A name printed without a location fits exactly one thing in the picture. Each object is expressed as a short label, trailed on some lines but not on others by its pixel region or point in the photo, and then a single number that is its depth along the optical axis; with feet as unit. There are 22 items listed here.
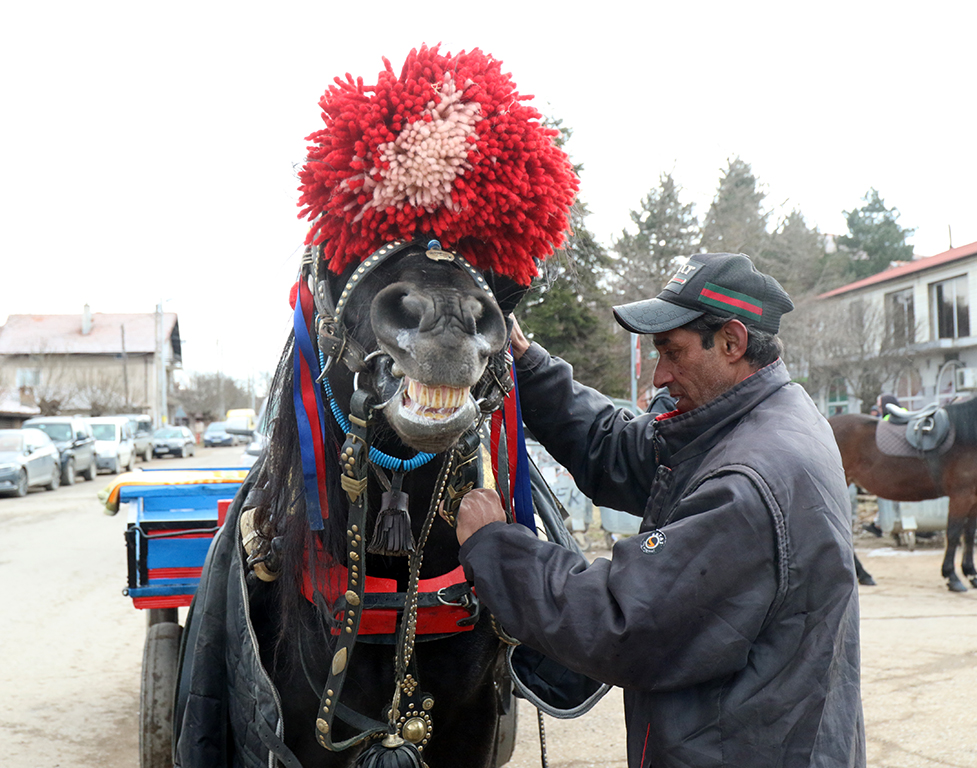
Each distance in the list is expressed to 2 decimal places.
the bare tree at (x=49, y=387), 100.07
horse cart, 10.15
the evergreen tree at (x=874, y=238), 122.62
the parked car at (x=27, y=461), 51.98
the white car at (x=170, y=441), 106.22
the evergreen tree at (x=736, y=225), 58.80
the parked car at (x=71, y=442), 62.08
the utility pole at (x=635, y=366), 26.84
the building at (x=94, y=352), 141.69
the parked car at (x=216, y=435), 140.05
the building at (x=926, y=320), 76.28
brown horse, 25.12
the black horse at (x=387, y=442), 5.20
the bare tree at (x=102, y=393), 122.11
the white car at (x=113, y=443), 73.00
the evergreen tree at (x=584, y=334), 41.01
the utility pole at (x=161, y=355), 125.90
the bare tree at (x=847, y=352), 71.05
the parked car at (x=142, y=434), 95.81
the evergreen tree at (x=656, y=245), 54.44
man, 4.96
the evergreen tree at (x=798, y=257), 70.59
